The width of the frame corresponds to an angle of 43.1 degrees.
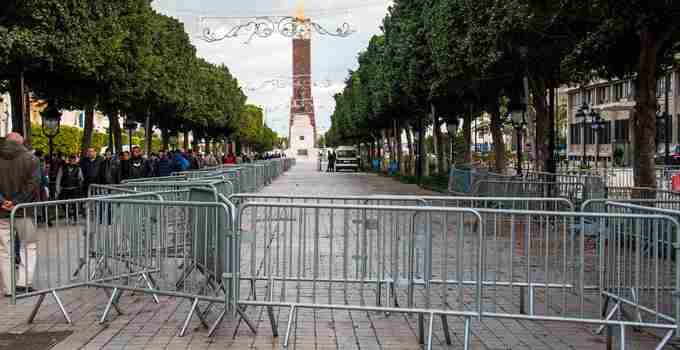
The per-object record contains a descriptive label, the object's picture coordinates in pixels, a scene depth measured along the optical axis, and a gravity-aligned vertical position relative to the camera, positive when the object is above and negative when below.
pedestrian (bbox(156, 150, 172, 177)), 27.58 -0.45
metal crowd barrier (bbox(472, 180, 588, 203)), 16.63 -0.79
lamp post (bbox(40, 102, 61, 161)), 24.98 +0.94
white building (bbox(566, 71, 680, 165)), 63.12 +2.57
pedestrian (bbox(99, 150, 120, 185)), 20.55 -0.47
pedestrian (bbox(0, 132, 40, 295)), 9.90 -0.32
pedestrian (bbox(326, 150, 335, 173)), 68.88 -0.93
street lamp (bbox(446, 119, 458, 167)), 37.59 +1.08
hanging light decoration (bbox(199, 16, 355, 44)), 26.34 +3.90
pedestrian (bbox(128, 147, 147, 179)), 24.55 -0.38
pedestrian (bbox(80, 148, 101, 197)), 20.17 -0.42
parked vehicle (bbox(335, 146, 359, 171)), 69.56 -0.69
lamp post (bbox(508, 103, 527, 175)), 26.61 +1.04
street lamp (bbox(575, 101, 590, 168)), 42.34 +1.96
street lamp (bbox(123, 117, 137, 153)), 36.94 +1.20
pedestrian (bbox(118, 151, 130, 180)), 24.11 -0.42
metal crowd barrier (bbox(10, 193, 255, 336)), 7.71 -0.95
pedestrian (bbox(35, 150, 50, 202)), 16.33 -0.76
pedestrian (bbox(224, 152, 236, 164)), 53.29 -0.51
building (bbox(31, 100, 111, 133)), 97.16 +3.83
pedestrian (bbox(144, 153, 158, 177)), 28.84 -0.54
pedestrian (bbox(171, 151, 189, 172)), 28.09 -0.36
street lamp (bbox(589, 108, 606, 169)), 44.19 +1.53
